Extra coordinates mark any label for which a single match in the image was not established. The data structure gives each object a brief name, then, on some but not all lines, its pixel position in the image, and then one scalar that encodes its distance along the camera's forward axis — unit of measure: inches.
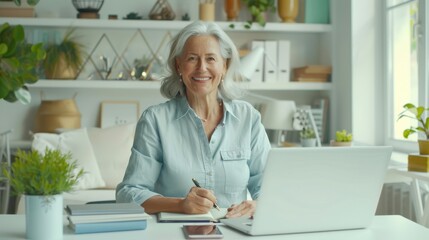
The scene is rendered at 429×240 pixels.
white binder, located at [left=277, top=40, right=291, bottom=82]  196.9
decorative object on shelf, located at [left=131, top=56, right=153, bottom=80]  192.4
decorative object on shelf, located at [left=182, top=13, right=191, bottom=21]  192.7
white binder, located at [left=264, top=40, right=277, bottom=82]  196.1
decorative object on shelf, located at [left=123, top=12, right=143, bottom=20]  190.4
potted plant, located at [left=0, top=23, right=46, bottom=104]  51.8
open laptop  67.6
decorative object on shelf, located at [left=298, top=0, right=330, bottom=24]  198.8
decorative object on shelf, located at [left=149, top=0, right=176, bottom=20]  191.5
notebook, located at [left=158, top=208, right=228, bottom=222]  76.5
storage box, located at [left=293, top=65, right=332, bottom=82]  194.4
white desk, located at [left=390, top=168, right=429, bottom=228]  119.8
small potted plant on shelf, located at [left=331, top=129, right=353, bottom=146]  153.3
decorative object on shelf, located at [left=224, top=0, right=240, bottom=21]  194.5
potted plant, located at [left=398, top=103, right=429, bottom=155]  123.6
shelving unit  187.8
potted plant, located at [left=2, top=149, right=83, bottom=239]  64.1
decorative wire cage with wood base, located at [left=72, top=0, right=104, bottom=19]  188.4
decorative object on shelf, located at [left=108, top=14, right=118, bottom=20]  190.3
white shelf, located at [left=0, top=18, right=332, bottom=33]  186.4
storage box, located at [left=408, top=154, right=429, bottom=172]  121.9
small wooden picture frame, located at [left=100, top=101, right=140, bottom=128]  197.0
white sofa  163.5
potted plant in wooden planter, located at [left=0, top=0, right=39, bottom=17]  186.4
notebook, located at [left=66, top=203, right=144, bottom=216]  71.4
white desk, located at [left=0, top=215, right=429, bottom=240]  69.0
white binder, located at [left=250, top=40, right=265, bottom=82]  195.2
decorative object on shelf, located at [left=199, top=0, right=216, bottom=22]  191.8
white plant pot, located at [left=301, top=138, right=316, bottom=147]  176.2
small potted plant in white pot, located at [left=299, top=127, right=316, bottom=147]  176.4
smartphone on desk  68.2
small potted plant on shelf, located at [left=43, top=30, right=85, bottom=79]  187.8
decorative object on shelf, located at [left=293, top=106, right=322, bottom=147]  177.6
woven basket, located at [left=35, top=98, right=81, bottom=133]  188.7
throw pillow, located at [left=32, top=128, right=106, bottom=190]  163.2
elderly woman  93.3
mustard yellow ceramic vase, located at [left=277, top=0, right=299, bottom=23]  195.9
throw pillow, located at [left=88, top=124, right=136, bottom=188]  168.7
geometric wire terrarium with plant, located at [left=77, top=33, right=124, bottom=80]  196.1
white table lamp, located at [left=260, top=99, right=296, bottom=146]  179.3
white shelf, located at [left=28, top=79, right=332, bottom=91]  186.4
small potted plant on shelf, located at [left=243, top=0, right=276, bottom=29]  191.3
